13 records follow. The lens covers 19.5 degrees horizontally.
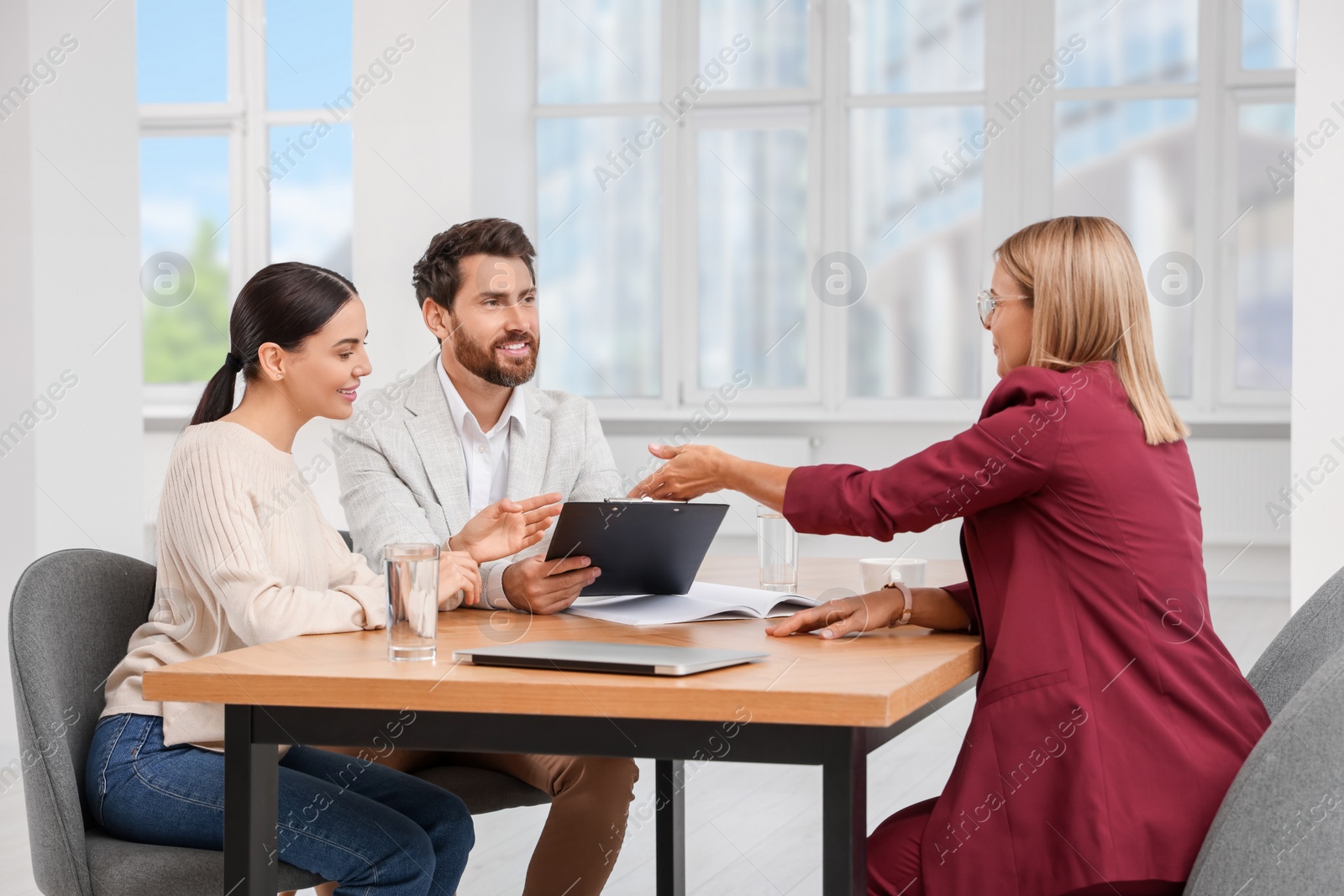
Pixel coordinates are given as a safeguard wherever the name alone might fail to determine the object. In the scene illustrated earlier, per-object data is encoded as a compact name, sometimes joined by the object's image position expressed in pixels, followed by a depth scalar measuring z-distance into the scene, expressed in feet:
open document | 17.40
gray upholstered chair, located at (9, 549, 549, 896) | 16.49
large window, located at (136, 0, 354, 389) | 58.43
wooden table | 15.34
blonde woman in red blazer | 16.15
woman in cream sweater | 16.67
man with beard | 18.53
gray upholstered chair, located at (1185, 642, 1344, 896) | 15.43
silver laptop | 15.60
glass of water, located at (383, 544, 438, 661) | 16.14
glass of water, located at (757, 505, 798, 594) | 18.63
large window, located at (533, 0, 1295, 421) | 51.93
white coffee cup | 18.05
